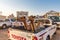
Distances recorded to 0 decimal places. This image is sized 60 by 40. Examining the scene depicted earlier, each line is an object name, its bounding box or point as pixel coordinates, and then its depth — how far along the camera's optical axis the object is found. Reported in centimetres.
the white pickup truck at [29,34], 145
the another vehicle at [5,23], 447
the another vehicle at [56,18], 431
